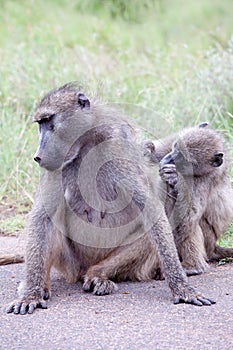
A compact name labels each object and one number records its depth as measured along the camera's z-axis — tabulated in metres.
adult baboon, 7.15
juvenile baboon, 8.23
